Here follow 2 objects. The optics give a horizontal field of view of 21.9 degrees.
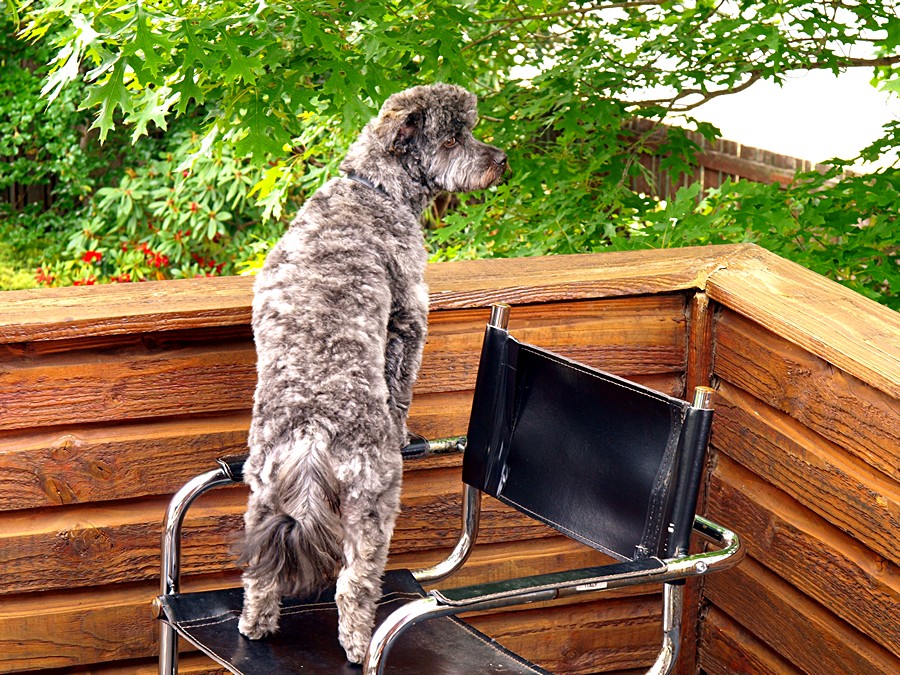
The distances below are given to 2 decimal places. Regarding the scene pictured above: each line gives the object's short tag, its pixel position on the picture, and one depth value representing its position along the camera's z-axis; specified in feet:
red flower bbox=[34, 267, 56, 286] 30.19
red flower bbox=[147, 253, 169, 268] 29.67
